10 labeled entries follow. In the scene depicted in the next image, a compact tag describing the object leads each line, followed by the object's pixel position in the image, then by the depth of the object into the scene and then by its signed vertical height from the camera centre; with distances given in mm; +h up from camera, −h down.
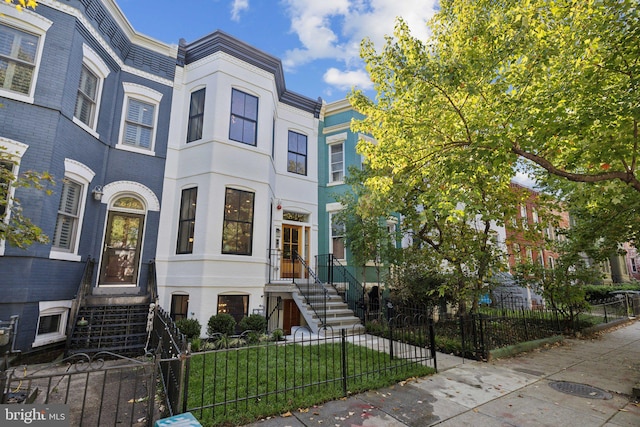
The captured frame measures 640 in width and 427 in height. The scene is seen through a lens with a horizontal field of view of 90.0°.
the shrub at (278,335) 8700 -1636
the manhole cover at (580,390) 5242 -1910
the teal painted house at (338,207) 12445 +2858
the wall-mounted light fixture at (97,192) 8602 +2141
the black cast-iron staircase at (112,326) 6992 -1201
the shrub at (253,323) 8727 -1327
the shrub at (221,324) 8492 -1328
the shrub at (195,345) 7371 -1634
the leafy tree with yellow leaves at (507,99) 5363 +3485
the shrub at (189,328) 8109 -1353
